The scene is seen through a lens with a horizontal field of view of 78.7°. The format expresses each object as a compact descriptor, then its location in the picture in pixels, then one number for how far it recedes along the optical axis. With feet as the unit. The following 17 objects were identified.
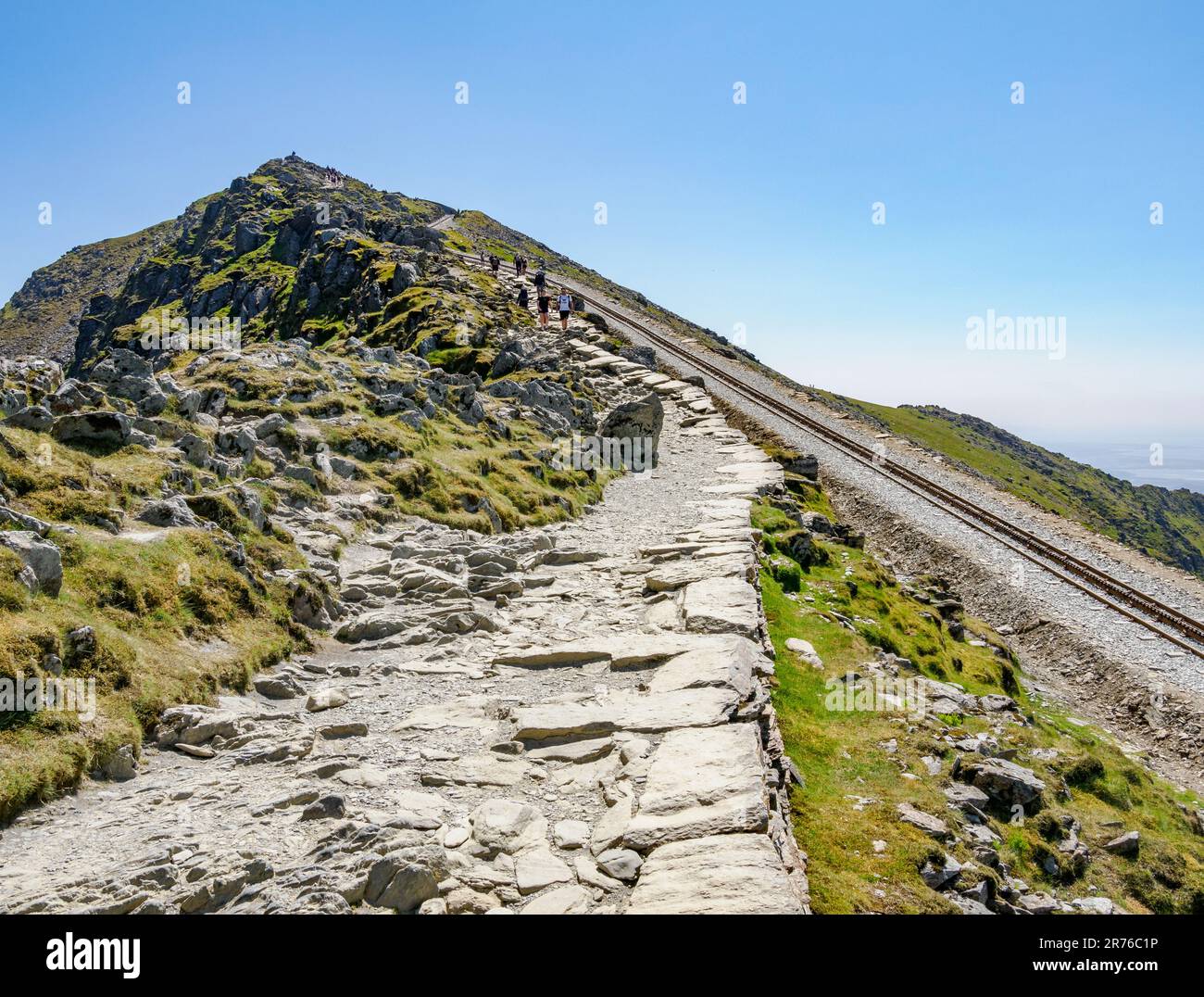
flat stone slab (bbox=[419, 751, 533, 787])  28.45
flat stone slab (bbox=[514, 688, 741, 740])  32.17
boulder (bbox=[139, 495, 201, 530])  40.83
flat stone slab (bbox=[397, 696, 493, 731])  33.63
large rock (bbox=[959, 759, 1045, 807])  39.47
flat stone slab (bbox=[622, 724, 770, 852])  24.09
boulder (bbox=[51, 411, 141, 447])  44.39
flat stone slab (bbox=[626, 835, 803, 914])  20.07
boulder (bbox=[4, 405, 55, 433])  43.14
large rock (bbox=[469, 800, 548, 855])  24.35
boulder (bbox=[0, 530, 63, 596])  30.42
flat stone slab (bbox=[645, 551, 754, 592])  51.75
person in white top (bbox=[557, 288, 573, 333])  175.73
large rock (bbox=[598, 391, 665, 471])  108.58
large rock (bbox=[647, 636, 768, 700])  35.27
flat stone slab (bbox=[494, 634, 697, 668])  40.22
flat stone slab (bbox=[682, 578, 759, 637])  43.11
